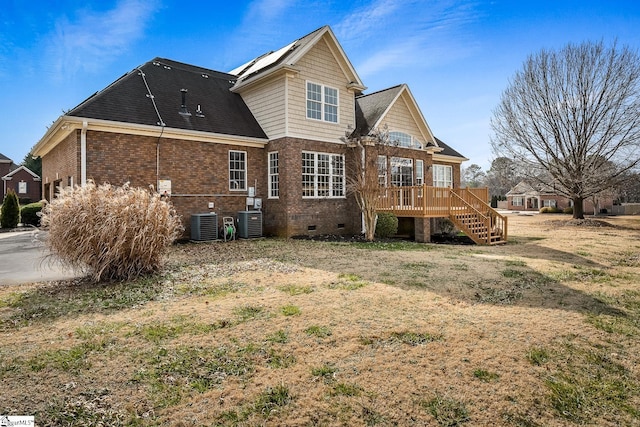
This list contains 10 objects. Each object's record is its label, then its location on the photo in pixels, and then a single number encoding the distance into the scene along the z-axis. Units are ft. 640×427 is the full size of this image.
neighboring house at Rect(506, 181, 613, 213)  143.84
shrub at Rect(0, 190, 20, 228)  62.13
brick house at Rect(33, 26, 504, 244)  39.11
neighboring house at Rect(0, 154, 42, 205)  135.33
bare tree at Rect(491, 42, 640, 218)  77.36
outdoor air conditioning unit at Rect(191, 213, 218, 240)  42.04
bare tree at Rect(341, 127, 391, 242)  45.52
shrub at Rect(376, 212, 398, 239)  47.57
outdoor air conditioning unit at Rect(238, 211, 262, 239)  45.73
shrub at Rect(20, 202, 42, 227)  64.49
